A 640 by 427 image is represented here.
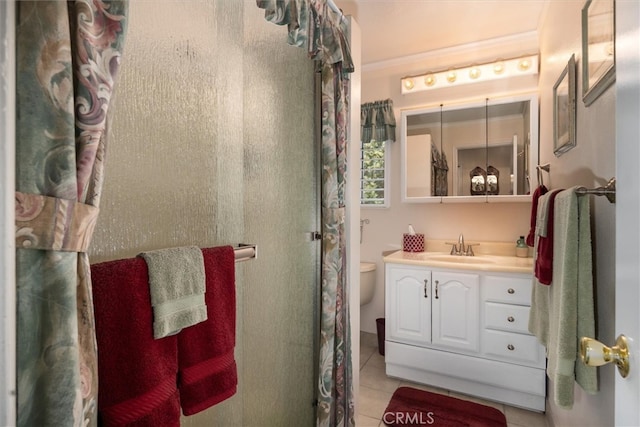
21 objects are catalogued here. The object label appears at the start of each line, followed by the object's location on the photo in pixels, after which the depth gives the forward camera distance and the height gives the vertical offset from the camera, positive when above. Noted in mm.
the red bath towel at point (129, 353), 624 -289
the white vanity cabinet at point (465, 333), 1942 -806
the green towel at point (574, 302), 1038 -306
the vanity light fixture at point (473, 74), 2303 +1025
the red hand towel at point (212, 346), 771 -342
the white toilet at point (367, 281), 2701 -610
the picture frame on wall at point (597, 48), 937 +514
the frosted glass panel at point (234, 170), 768 +122
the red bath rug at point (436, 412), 1846 -1215
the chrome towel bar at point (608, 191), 867 +47
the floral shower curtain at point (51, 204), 435 +11
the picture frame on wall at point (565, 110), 1364 +455
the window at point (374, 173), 2834 +319
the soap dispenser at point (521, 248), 2273 -284
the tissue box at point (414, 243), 2615 -274
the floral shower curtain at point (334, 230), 1386 -90
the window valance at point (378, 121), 2740 +754
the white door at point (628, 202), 511 +9
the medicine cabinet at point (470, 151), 2320 +447
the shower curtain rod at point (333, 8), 1356 +866
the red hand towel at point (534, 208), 1846 +1
